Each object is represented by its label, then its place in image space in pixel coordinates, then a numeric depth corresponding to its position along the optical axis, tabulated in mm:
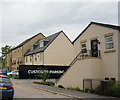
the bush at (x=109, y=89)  8351
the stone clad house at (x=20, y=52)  33981
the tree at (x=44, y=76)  15533
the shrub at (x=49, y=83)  14446
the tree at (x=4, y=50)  50280
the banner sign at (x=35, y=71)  21001
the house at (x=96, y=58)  10473
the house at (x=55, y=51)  26417
